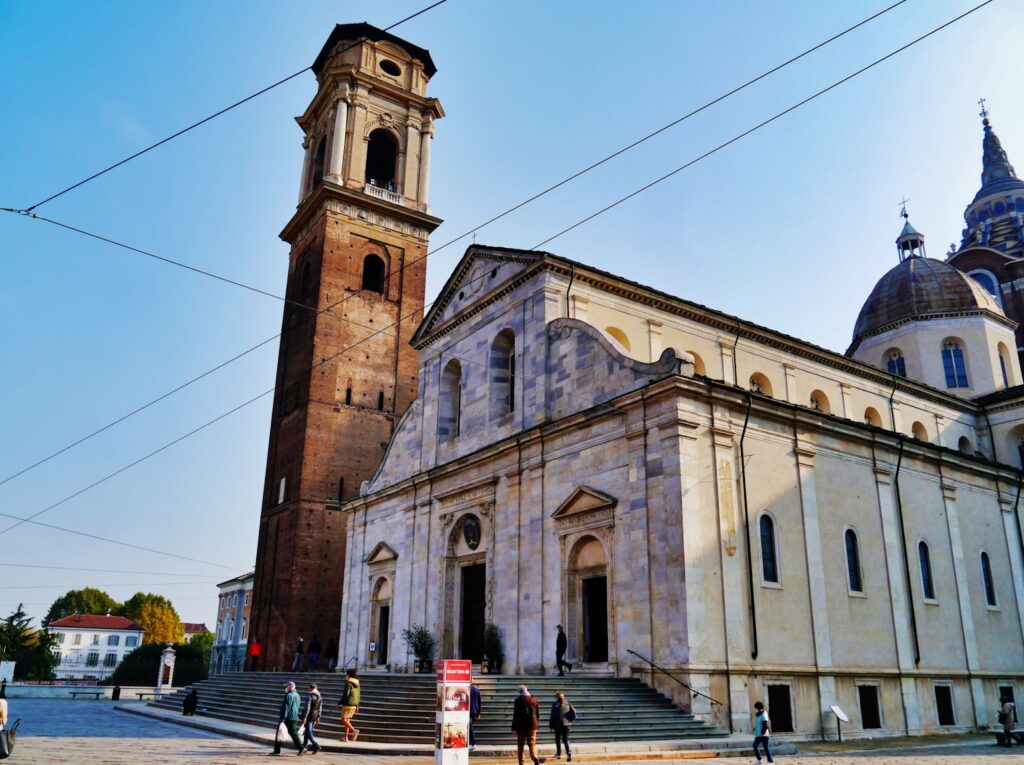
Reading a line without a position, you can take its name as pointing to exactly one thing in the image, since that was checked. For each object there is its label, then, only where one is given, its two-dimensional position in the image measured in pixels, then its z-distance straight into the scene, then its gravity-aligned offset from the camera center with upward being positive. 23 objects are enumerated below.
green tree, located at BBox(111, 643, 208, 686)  56.31 +0.14
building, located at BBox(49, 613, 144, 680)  97.06 +2.71
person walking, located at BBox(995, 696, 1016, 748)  20.11 -0.87
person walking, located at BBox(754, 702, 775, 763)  15.30 -0.94
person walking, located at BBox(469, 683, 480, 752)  15.91 -0.57
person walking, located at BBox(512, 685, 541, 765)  14.11 -0.73
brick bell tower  37.00 +16.04
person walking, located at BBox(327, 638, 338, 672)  33.53 +0.73
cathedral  20.05 +5.25
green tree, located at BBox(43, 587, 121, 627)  108.94 +7.84
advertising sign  12.72 -0.55
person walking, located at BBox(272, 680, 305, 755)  15.60 -0.76
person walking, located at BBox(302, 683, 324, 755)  15.65 -0.82
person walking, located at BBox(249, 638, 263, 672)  35.06 +0.65
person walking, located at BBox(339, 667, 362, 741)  17.09 -0.57
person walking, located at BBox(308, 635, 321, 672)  33.75 +0.72
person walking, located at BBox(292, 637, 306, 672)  34.00 +0.53
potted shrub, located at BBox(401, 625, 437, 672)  26.34 +0.76
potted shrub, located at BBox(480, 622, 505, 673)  23.36 +0.67
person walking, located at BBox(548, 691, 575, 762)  14.73 -0.72
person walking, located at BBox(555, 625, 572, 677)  21.11 +0.57
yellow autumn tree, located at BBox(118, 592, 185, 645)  91.38 +5.30
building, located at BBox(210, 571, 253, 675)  67.19 +3.73
